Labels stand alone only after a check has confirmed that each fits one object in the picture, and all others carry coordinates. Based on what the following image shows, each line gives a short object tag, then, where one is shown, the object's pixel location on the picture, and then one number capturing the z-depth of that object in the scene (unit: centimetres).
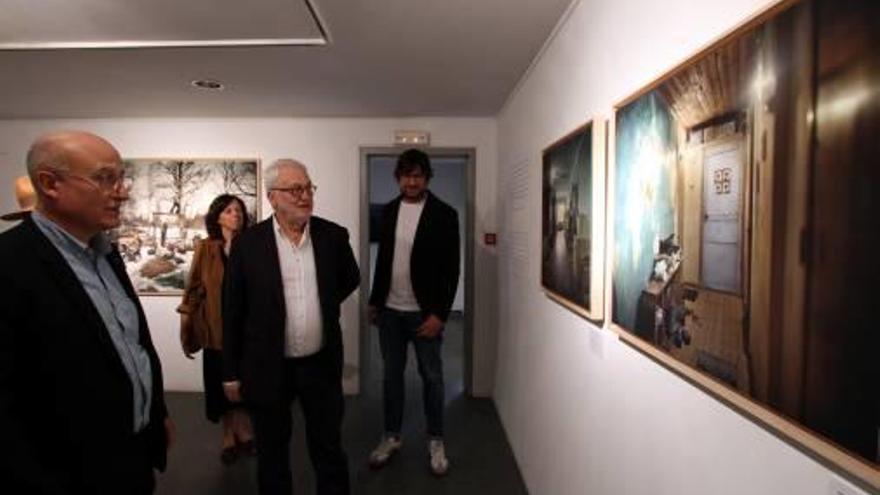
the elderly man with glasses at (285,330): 192
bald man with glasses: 108
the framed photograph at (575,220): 153
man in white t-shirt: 281
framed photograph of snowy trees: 391
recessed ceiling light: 287
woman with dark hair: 279
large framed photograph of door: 58
